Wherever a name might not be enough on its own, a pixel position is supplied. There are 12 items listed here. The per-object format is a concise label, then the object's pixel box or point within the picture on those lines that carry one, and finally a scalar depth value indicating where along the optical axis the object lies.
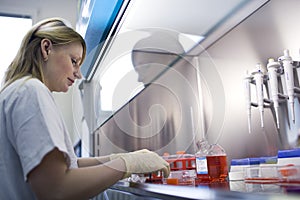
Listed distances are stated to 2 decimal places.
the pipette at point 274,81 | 0.95
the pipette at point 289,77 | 0.89
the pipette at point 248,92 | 1.08
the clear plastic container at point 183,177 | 0.84
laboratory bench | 0.43
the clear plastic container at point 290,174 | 0.51
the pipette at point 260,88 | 1.01
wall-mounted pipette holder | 0.89
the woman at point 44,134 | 0.66
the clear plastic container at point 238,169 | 0.87
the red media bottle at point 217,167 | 0.90
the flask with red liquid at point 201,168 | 0.90
